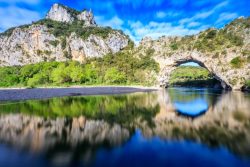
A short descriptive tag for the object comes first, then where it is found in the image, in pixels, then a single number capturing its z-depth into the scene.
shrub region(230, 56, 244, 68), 49.75
